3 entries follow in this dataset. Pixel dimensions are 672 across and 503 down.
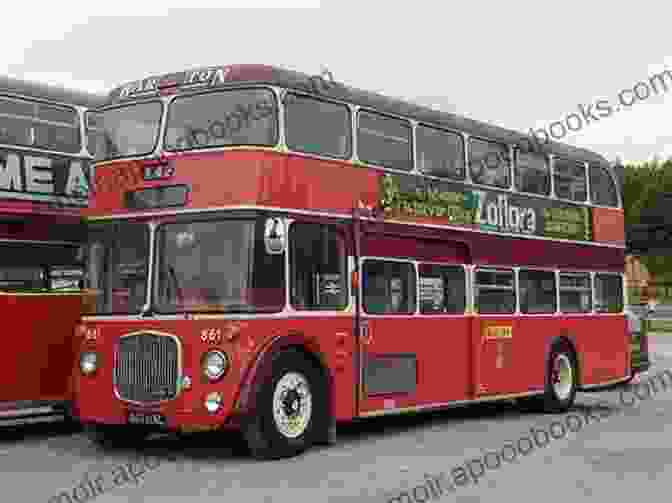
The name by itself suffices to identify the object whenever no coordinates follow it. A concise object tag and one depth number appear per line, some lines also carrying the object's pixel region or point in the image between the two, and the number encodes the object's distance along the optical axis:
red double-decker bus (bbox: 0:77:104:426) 13.52
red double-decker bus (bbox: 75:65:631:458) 11.47
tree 75.06
